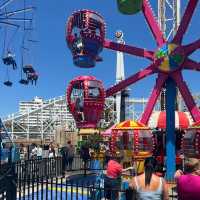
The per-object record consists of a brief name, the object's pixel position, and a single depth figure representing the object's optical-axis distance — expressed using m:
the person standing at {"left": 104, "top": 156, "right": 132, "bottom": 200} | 5.28
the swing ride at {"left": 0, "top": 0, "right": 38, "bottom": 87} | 10.46
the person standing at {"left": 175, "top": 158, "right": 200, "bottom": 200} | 3.00
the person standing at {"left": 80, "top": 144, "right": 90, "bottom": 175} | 10.54
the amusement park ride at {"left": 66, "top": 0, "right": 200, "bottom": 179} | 8.37
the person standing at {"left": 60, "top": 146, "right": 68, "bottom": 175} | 9.48
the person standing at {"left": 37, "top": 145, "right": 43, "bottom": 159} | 11.86
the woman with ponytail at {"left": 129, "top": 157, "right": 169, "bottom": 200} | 3.22
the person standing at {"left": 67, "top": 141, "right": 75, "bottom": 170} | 10.15
